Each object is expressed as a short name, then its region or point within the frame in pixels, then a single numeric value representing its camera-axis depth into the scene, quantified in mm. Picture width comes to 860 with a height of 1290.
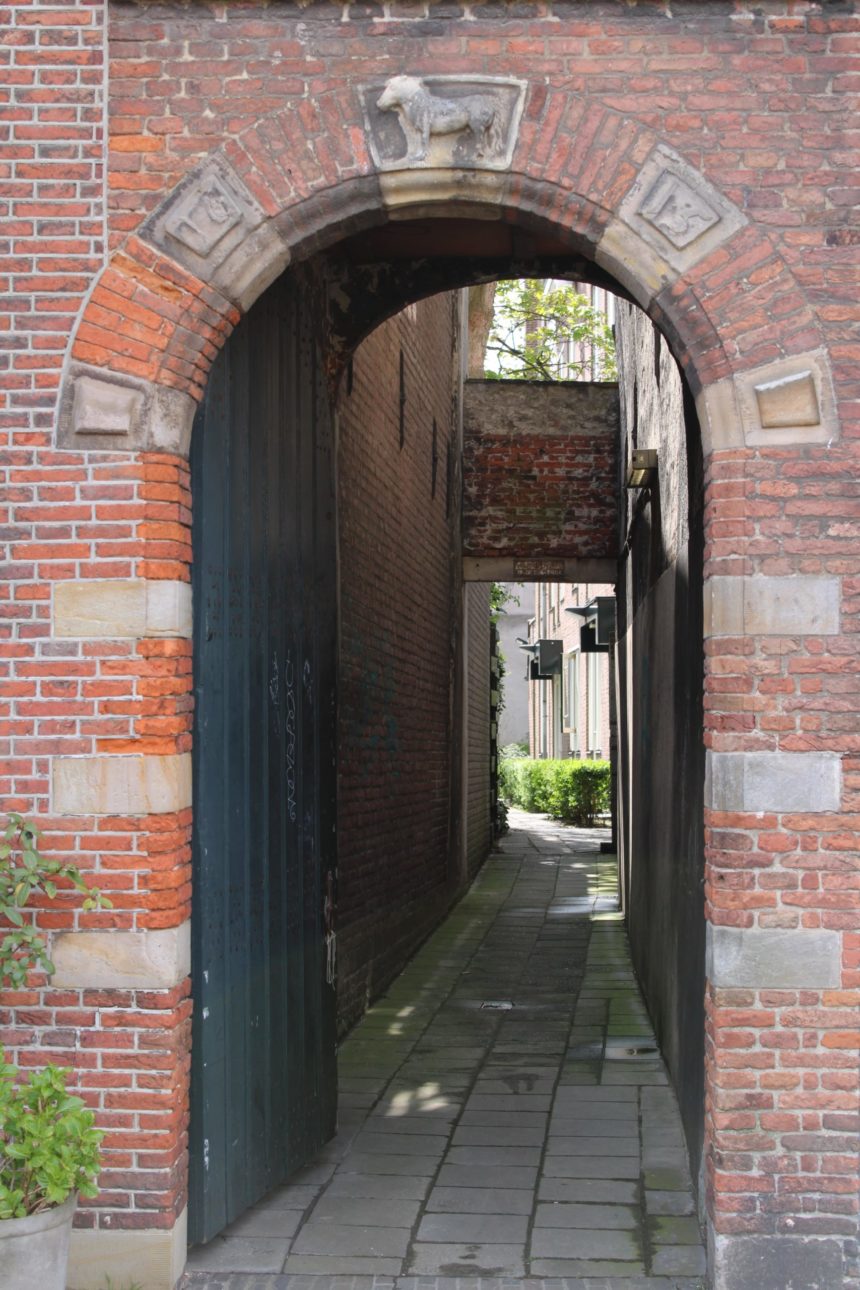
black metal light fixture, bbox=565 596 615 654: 14495
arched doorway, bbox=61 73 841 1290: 4406
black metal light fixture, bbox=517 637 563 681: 27984
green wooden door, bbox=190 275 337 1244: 4781
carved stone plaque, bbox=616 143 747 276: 4461
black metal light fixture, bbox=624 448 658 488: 8727
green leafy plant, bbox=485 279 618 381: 21328
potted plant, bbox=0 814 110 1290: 3701
